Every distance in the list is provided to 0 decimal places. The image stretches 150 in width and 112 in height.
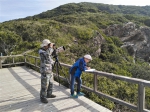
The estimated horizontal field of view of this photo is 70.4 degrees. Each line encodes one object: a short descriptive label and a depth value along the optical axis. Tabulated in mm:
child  2812
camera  3129
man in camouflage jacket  2773
